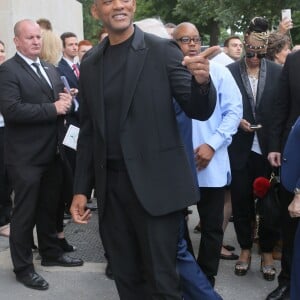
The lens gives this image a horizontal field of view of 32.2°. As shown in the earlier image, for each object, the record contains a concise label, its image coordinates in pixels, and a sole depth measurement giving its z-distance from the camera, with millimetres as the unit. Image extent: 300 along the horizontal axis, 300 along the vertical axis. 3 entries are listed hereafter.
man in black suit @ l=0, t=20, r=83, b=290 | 3943
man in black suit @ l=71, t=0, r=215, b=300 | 2502
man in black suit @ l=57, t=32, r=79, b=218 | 4553
